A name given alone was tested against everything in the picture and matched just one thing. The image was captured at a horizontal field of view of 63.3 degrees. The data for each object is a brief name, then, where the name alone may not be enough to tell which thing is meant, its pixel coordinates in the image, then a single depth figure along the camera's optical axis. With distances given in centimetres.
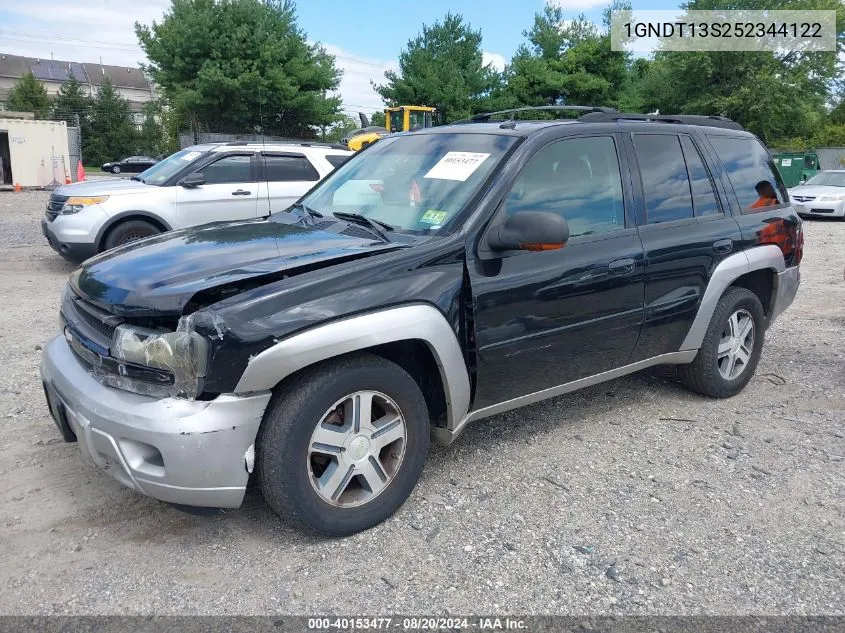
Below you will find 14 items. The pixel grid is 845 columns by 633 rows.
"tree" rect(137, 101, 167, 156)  5794
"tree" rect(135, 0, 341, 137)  3303
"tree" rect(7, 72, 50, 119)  6000
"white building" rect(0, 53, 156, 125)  8594
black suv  261
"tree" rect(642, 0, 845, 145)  3516
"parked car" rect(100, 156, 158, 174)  3544
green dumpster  2655
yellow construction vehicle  2266
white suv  855
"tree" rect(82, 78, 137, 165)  5681
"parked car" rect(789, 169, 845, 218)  1744
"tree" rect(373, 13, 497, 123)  3928
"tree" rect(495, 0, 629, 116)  3878
